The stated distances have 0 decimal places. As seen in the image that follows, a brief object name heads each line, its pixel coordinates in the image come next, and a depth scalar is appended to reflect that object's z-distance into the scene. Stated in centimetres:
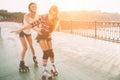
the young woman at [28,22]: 580
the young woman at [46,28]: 495
